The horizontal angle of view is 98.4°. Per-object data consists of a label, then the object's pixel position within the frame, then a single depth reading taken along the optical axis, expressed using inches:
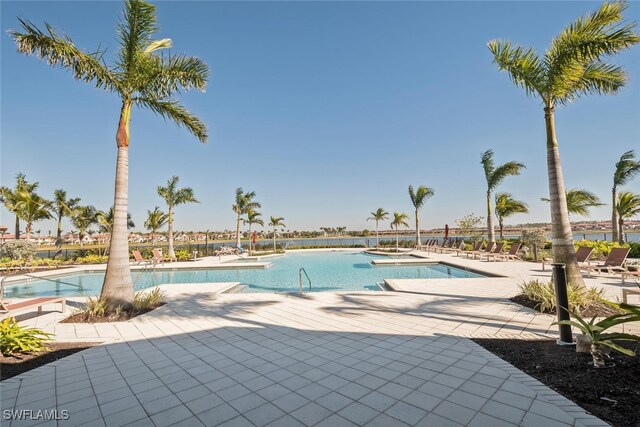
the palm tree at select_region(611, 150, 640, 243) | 586.2
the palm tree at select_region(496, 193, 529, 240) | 775.8
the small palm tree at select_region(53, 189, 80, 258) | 886.6
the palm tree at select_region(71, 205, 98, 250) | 983.0
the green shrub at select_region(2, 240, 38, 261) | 597.9
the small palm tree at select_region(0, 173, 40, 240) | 784.0
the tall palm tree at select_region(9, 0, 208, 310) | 230.1
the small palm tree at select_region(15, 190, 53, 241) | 761.0
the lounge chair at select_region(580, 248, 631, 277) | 373.7
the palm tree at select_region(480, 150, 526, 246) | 677.3
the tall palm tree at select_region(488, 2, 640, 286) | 218.4
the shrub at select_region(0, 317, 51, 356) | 159.5
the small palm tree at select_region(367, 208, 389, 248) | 1258.0
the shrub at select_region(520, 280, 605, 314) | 213.0
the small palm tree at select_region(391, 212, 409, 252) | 1194.0
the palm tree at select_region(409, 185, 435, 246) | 1050.7
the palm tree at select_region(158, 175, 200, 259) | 891.3
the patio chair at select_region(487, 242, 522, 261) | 574.4
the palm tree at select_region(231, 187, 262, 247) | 1114.1
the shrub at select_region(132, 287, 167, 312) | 253.3
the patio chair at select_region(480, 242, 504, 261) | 577.6
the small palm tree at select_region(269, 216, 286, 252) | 1331.2
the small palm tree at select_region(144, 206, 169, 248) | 938.1
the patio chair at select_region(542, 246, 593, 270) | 405.4
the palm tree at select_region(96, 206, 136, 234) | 864.9
